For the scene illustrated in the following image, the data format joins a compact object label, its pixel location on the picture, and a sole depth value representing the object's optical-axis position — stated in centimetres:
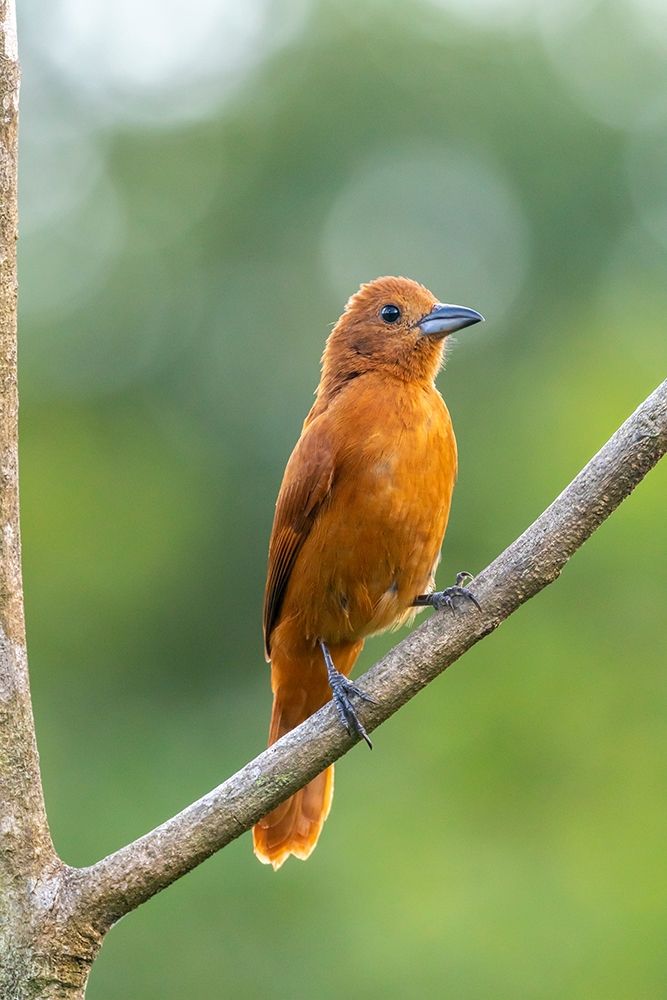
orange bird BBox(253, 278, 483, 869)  831
